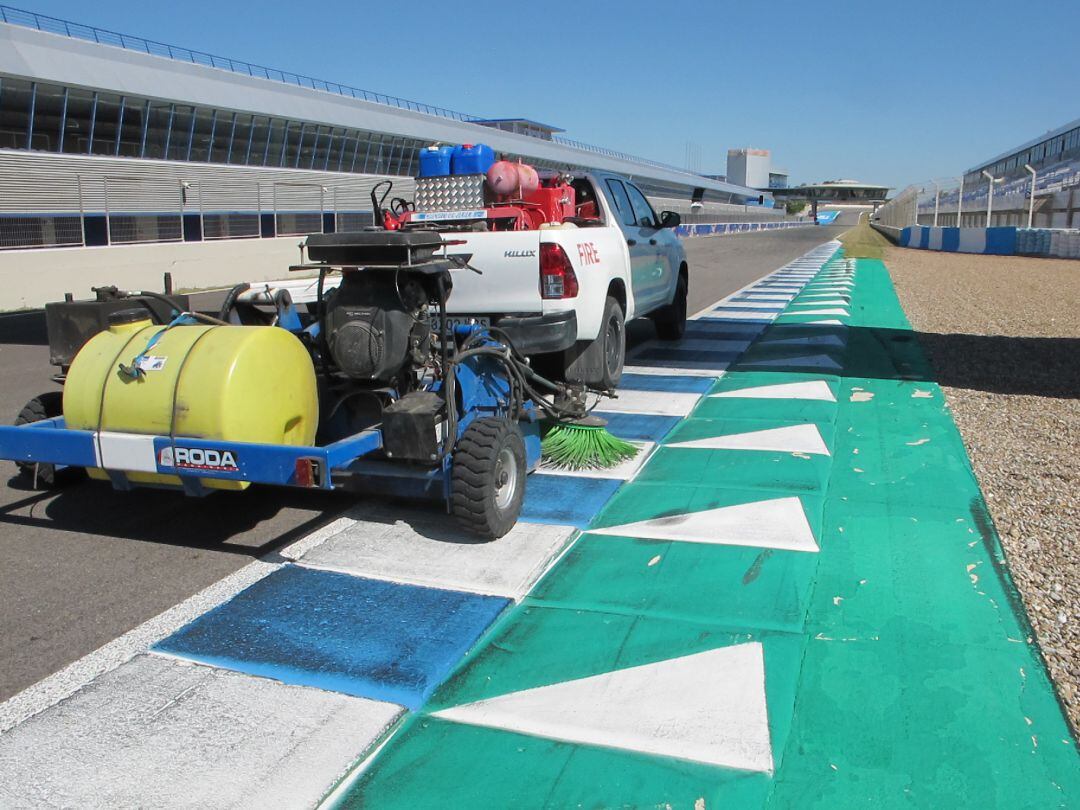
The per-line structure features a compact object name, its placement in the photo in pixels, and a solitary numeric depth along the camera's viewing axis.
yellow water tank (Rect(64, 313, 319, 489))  4.32
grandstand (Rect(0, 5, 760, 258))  21.33
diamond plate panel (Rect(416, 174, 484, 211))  7.70
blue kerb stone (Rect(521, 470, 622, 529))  5.37
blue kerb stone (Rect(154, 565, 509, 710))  3.59
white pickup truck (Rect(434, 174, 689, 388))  6.55
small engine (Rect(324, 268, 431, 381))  4.84
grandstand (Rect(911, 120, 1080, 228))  38.59
